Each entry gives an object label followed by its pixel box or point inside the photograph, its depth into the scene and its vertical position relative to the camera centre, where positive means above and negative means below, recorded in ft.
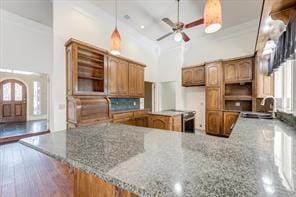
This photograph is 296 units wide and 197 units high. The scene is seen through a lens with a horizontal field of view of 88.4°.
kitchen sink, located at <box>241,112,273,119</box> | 9.19 -1.17
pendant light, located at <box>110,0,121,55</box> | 8.60 +3.12
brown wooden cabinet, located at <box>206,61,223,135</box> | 16.17 +0.07
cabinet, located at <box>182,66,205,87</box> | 17.92 +2.66
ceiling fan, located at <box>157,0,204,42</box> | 10.01 +4.85
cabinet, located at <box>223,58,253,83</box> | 14.83 +2.75
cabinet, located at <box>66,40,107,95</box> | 10.51 +2.30
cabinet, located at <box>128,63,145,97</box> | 15.35 +1.89
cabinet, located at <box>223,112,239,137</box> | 15.38 -2.32
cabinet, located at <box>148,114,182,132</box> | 11.75 -1.96
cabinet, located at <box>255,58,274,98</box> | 13.69 +1.16
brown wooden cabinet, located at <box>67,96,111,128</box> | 10.16 -0.89
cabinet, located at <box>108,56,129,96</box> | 13.01 +1.93
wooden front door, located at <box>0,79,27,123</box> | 23.20 -0.44
